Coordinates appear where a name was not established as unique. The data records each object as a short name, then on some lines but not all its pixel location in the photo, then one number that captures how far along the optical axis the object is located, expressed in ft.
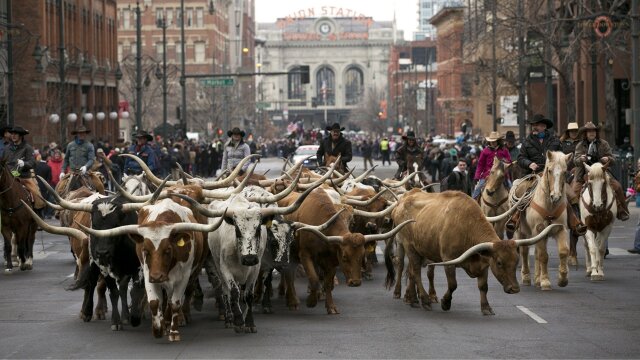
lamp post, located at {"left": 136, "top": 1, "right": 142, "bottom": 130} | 191.42
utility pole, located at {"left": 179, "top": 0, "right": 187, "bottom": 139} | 231.07
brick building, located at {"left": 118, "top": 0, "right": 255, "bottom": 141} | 336.70
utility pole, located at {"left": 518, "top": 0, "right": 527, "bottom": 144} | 157.07
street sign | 228.47
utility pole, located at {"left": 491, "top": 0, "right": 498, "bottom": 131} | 159.59
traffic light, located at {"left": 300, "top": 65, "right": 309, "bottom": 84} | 241.31
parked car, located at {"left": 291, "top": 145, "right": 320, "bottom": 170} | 200.82
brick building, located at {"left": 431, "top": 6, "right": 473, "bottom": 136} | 319.68
